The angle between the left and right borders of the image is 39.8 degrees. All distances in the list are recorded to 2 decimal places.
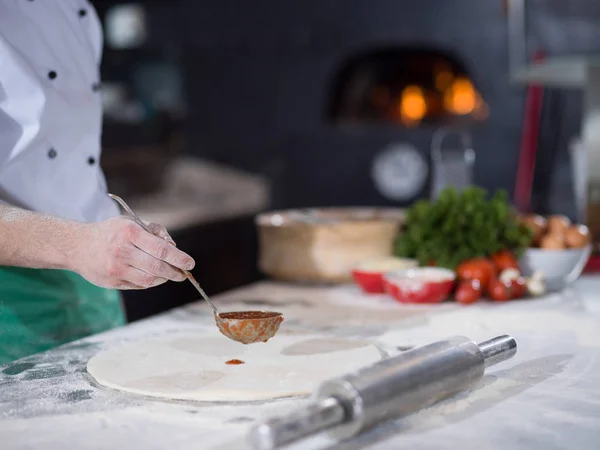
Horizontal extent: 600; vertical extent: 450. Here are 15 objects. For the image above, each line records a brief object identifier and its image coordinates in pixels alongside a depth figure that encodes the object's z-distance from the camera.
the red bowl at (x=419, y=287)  1.85
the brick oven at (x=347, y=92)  4.25
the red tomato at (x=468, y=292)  1.87
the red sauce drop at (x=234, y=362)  1.30
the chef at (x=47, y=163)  1.60
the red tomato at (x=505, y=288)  1.88
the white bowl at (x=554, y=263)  1.98
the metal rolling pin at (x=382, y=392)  0.84
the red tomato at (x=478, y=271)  1.90
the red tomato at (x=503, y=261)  1.96
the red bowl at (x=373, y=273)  1.96
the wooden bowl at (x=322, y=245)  2.07
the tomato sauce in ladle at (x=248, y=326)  1.32
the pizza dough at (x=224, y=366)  1.15
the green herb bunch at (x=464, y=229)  1.98
